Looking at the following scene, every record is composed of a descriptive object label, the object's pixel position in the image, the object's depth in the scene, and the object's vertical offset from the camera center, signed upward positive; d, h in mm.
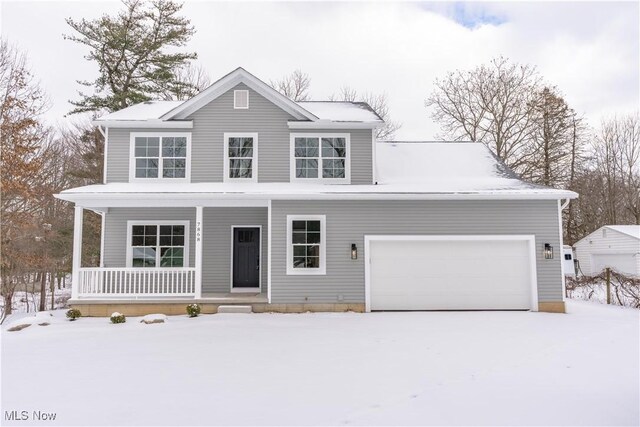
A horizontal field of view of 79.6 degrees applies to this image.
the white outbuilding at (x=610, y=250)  18828 -402
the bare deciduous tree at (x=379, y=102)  25516 +9565
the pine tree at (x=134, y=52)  19359 +10166
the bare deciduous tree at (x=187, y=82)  21250 +10086
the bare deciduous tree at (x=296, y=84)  24516 +10263
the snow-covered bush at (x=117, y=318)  8977 -1677
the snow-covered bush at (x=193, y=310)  9555 -1612
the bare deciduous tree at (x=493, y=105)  22281 +8327
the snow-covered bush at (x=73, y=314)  9555 -1678
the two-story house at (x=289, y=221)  10148 +649
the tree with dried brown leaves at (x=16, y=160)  13492 +3094
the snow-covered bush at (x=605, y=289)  11688 -1553
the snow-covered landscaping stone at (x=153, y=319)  8953 -1707
